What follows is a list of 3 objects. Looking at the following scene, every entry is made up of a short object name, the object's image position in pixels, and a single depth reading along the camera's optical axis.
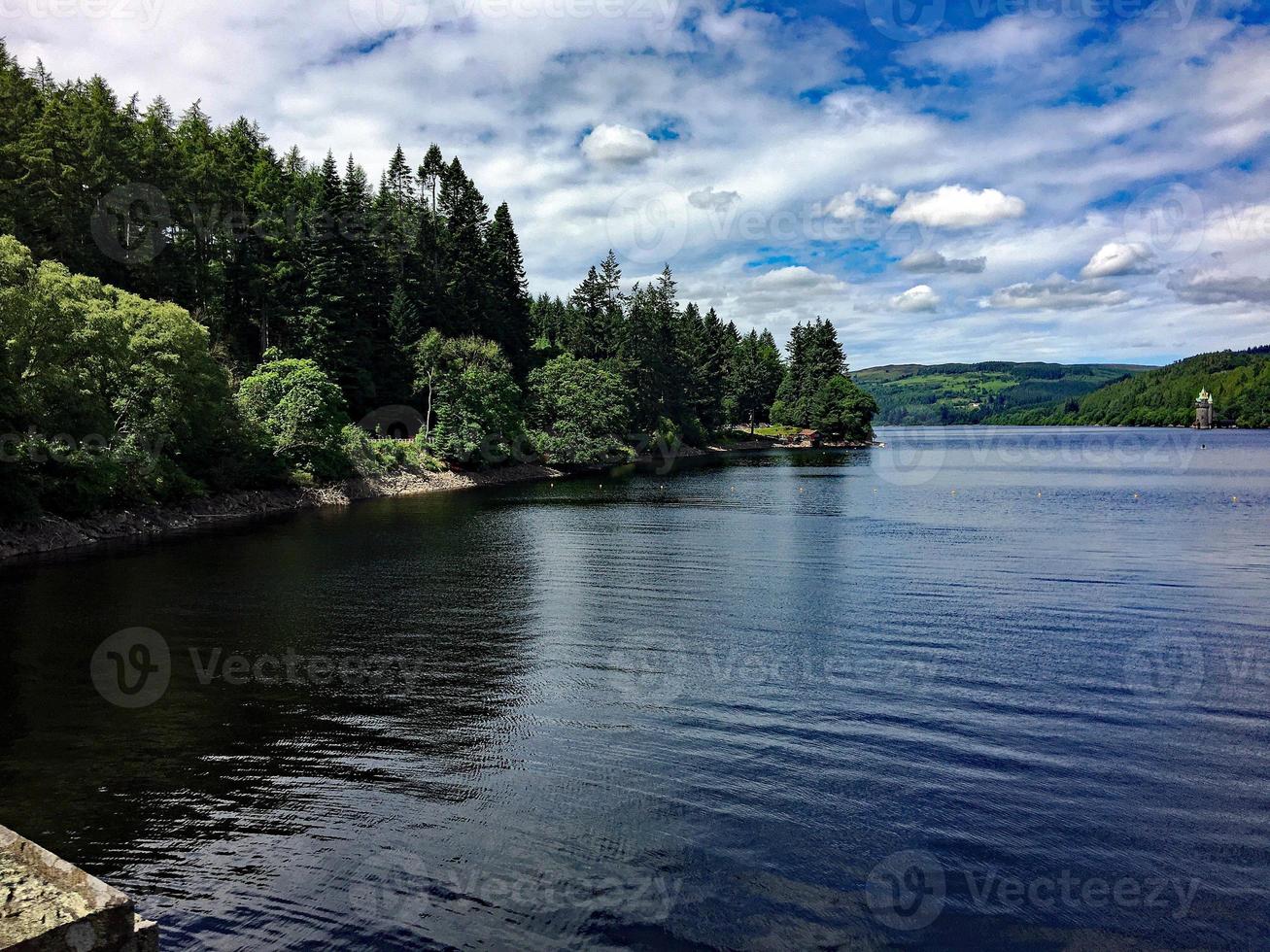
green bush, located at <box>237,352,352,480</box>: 53.88
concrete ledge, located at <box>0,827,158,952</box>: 4.98
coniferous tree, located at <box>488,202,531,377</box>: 98.19
